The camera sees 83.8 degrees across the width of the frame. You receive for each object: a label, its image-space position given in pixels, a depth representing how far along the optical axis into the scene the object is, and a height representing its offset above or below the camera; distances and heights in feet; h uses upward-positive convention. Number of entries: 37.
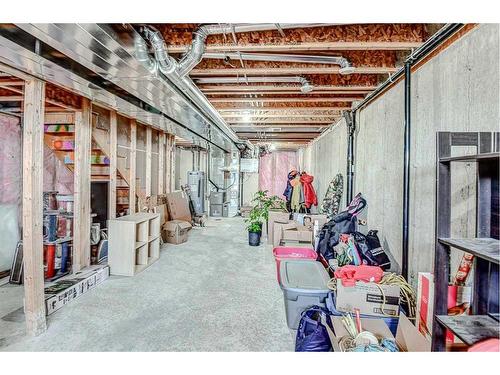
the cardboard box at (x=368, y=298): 6.46 -2.57
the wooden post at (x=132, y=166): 14.02 +1.02
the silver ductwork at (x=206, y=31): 6.00 +3.45
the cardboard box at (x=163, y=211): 16.41 -1.54
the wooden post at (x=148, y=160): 15.76 +1.50
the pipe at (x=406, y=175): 7.61 +0.39
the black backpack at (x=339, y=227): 10.54 -1.46
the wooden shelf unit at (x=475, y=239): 3.95 -0.71
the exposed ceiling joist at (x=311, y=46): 6.77 +3.52
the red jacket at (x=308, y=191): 18.44 -0.18
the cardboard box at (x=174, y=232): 16.12 -2.64
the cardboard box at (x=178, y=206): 17.93 -1.31
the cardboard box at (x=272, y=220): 16.12 -1.85
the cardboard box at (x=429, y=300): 5.02 -2.10
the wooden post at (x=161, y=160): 17.47 +1.67
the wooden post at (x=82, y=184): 10.38 +0.05
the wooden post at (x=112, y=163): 12.30 +1.03
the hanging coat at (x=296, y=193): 18.56 -0.36
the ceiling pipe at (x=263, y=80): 9.51 +3.74
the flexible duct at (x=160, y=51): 6.44 +3.24
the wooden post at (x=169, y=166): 18.79 +1.44
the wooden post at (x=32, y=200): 6.85 -0.37
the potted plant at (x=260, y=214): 16.15 -1.59
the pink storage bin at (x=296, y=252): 10.28 -2.41
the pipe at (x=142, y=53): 6.27 +3.09
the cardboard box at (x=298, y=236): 13.16 -2.26
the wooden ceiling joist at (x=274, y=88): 10.11 +3.69
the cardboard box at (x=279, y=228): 13.90 -2.04
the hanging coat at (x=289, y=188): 18.74 -0.03
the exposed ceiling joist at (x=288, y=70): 8.38 +3.63
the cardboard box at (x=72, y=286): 7.89 -3.21
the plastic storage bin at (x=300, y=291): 7.04 -2.61
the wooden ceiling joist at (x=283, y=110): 13.28 +3.91
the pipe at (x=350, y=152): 13.14 +1.76
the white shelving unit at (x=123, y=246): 11.06 -2.42
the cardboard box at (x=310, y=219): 14.13 -1.62
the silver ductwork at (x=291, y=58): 7.55 +3.65
